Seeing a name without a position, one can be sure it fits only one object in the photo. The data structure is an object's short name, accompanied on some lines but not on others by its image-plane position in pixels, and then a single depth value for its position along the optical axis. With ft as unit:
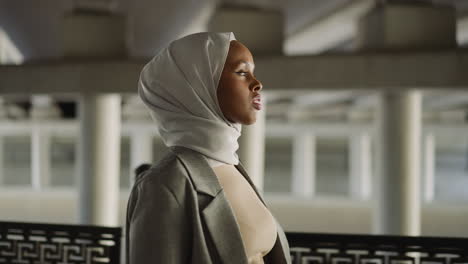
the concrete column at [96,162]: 27.66
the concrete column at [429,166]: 57.06
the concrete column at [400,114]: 23.67
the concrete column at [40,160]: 63.98
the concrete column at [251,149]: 25.95
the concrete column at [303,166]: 59.21
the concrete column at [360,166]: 59.11
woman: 5.82
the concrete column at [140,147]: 60.70
